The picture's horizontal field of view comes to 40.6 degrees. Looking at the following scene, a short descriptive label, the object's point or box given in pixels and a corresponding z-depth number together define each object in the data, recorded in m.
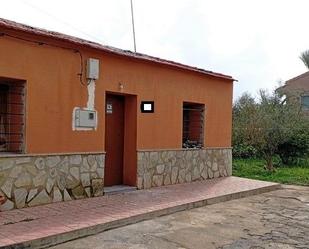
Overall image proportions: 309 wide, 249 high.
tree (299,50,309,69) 32.75
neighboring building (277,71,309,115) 19.16
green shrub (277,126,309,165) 16.92
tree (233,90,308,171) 15.94
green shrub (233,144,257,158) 18.50
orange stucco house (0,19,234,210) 7.60
